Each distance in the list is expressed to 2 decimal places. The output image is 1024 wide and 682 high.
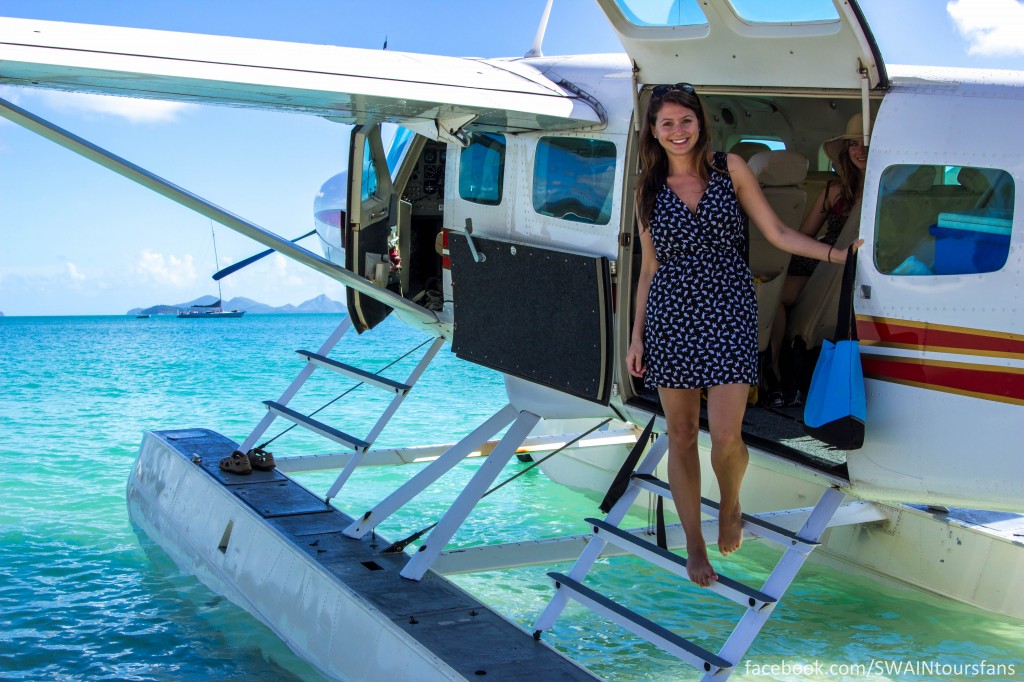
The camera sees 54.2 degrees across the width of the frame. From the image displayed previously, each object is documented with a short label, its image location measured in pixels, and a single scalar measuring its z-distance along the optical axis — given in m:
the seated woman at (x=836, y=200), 4.48
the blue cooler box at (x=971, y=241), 3.43
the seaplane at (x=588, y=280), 3.58
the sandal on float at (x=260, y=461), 7.42
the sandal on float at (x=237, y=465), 7.24
